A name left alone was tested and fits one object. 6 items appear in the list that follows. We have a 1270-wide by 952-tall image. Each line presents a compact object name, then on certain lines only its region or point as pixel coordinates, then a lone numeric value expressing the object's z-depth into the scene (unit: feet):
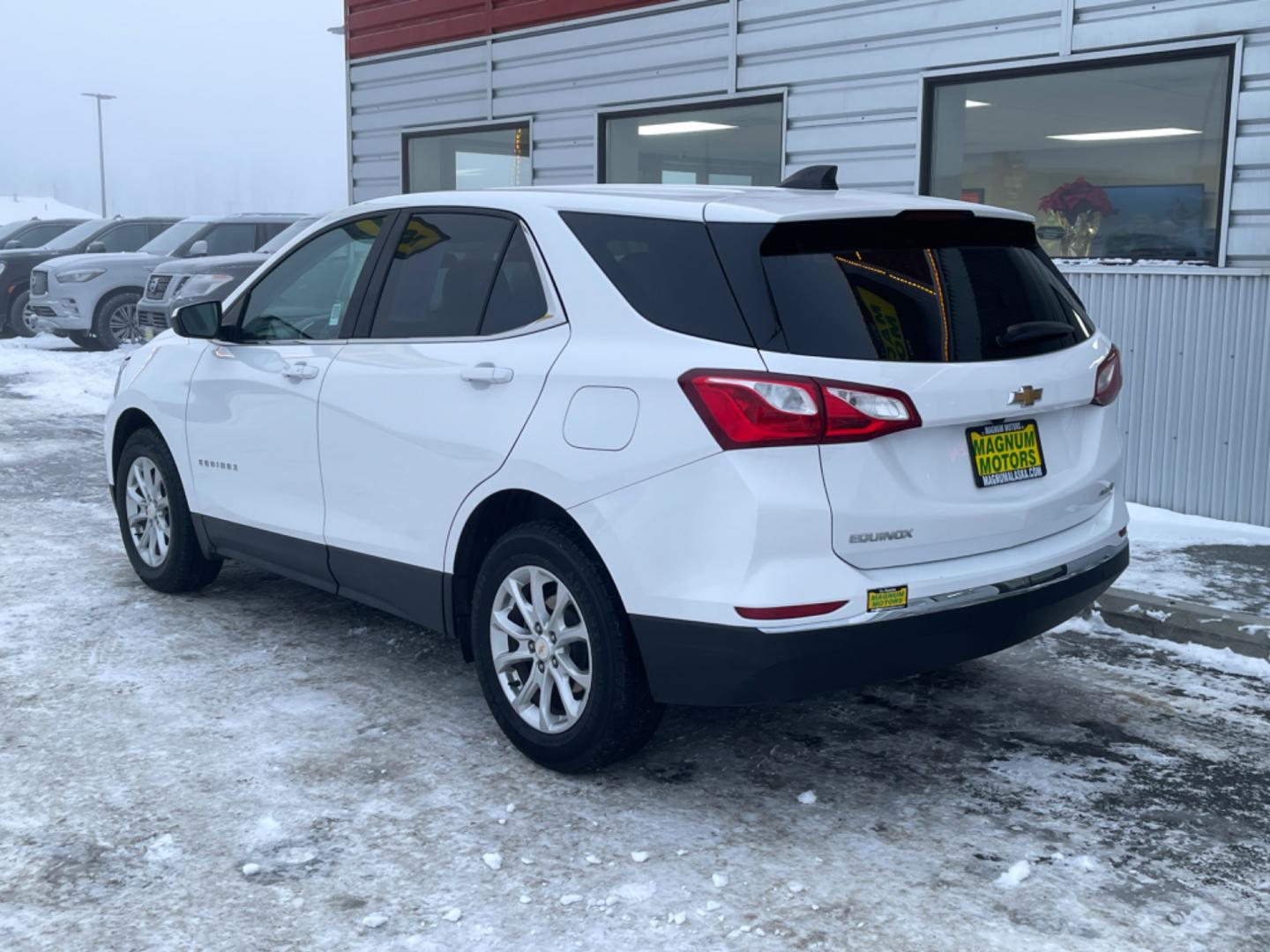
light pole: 213.25
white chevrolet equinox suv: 12.07
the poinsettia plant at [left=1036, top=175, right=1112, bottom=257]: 28.43
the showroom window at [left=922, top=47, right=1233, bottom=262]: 26.55
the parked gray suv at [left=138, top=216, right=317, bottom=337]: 52.85
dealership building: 25.94
